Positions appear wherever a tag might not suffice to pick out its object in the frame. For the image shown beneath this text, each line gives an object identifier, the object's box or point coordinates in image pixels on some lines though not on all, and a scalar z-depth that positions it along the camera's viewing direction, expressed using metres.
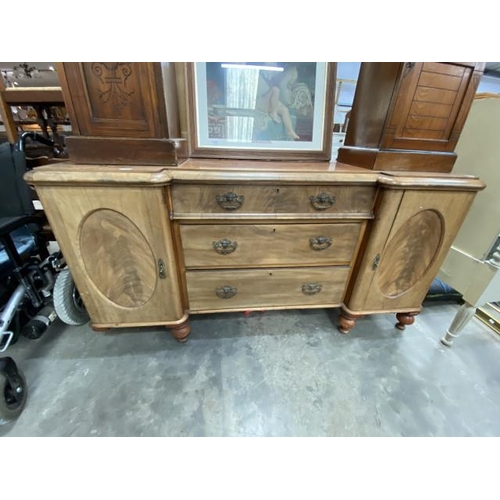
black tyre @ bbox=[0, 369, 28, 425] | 0.80
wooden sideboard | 0.78
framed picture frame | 0.99
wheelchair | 0.87
